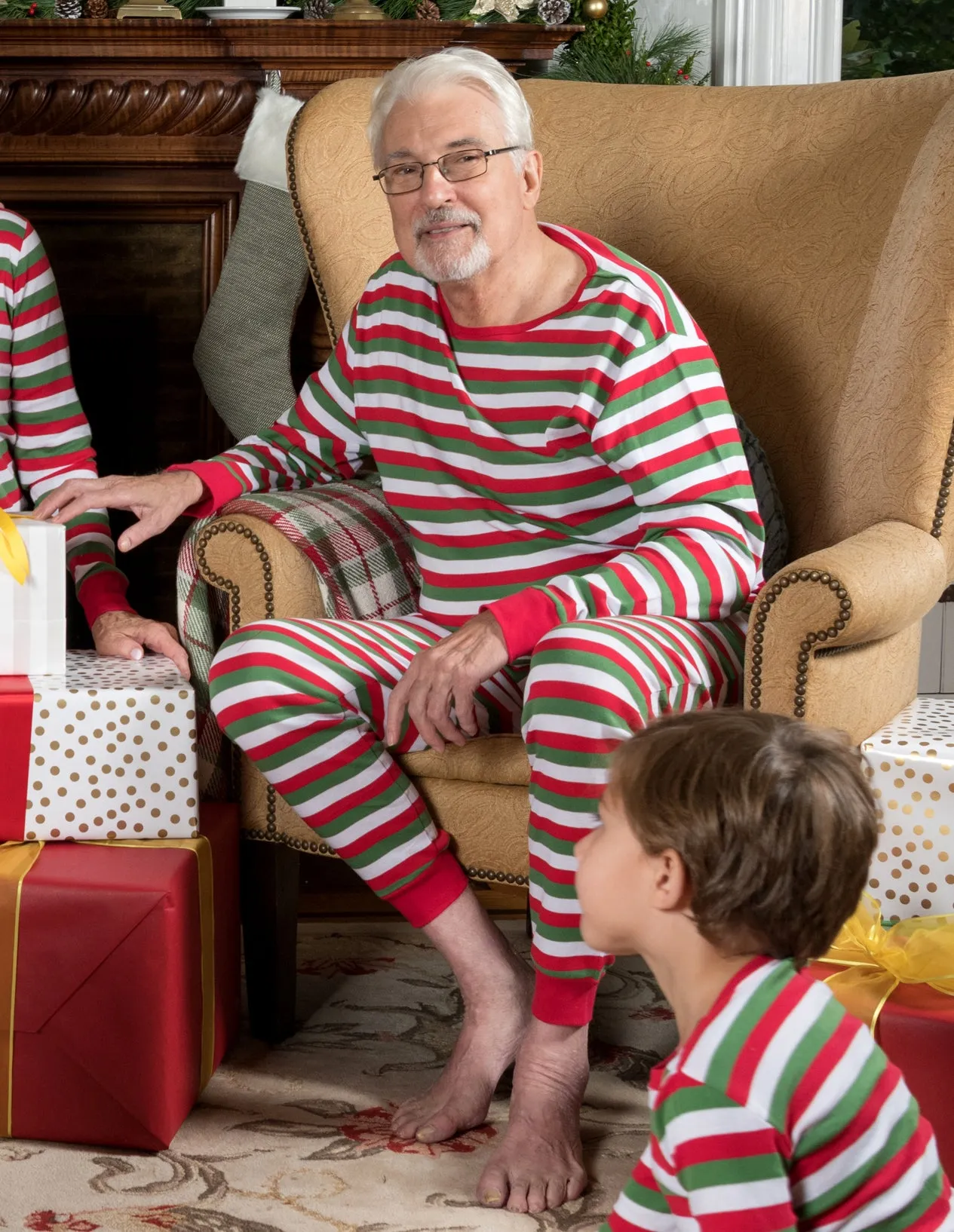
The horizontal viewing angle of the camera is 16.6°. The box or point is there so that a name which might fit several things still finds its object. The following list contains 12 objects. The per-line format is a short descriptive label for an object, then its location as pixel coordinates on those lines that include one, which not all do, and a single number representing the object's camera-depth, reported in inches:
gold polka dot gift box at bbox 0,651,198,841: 139.7
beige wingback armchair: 138.6
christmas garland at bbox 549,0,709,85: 184.9
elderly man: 134.0
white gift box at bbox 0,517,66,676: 140.5
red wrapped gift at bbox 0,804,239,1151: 136.7
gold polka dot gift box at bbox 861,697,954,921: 132.9
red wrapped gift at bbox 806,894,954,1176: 128.3
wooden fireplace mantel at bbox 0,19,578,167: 181.4
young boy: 111.5
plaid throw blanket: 146.1
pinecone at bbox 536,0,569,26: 184.2
